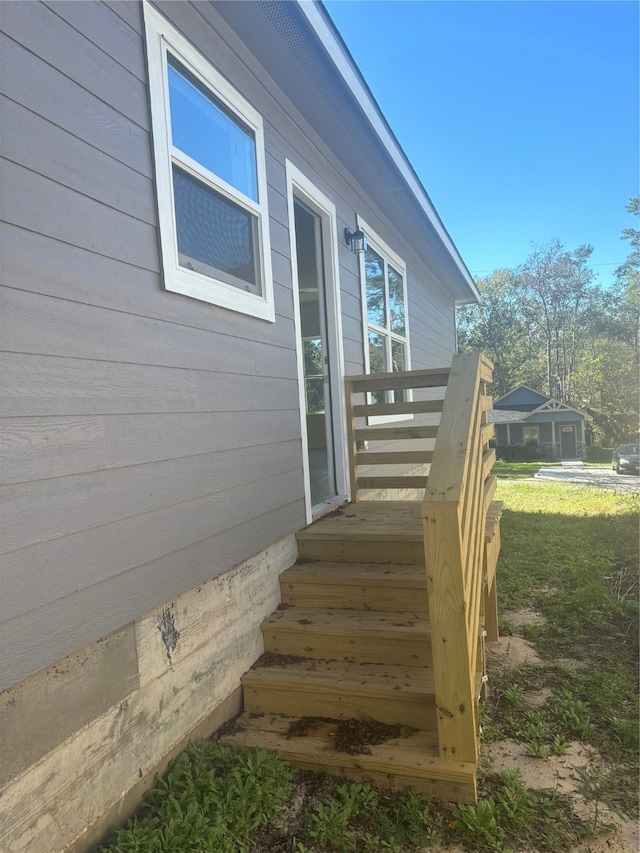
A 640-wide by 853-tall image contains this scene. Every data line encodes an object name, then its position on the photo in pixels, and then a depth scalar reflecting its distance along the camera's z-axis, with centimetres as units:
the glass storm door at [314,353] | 409
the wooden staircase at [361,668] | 195
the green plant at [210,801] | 160
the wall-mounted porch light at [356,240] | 446
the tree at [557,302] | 3644
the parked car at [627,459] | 1973
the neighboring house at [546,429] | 2897
